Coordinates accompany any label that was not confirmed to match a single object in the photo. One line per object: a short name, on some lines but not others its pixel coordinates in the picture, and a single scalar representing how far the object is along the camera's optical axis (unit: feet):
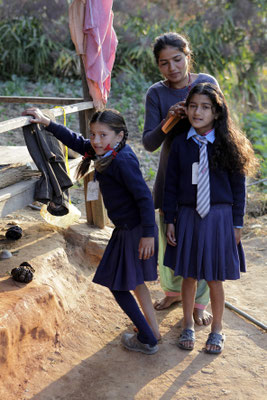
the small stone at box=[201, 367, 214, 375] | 10.66
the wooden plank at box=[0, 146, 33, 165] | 13.84
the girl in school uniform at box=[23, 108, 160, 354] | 9.84
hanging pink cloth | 13.50
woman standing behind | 10.70
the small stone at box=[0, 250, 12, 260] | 12.61
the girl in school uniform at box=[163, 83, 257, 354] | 10.07
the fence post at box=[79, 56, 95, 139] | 15.00
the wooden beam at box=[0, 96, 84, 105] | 15.33
